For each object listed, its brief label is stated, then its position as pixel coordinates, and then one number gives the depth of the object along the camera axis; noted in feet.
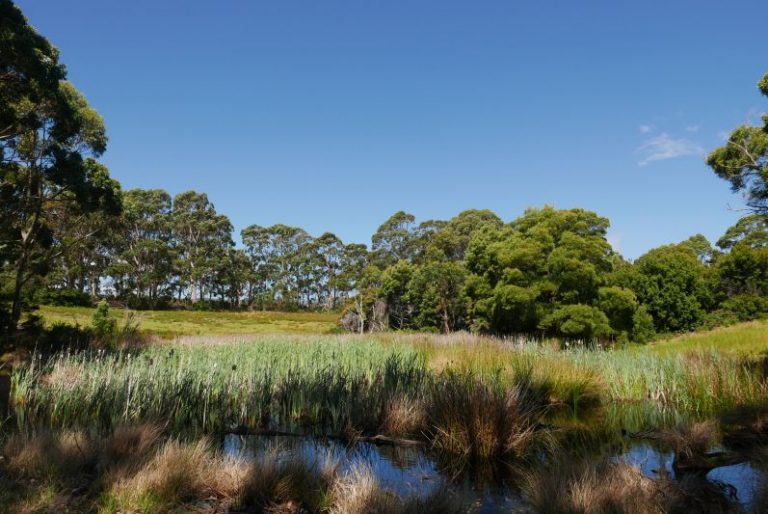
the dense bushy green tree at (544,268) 72.79
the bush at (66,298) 132.16
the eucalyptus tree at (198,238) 199.00
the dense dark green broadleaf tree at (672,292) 97.19
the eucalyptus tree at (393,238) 199.31
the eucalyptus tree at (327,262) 232.53
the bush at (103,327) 51.46
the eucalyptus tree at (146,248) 181.47
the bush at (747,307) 97.19
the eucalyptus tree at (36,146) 39.96
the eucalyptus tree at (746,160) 41.96
